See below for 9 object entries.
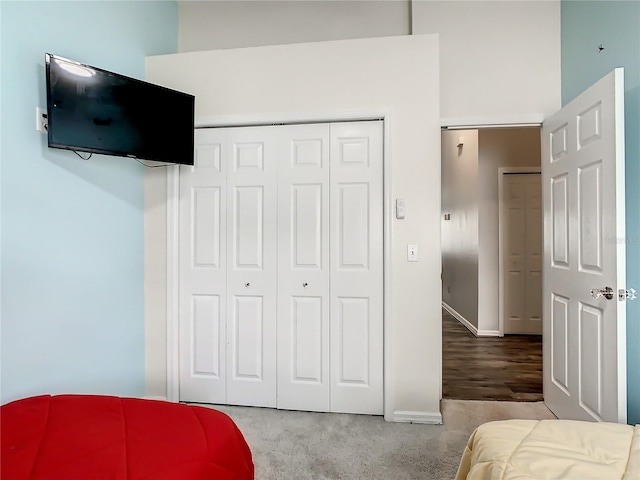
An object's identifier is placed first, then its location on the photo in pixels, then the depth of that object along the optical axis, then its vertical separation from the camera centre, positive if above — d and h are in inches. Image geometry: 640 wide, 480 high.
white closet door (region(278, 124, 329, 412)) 101.8 -6.9
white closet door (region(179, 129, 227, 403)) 106.7 -8.6
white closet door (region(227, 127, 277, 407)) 104.1 -7.0
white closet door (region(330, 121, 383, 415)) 99.7 -6.9
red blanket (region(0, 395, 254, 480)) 39.5 -23.7
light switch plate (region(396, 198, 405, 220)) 97.4 +8.5
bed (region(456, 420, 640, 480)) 37.9 -23.5
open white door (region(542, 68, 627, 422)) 71.1 -3.5
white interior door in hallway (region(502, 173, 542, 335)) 190.1 -3.7
